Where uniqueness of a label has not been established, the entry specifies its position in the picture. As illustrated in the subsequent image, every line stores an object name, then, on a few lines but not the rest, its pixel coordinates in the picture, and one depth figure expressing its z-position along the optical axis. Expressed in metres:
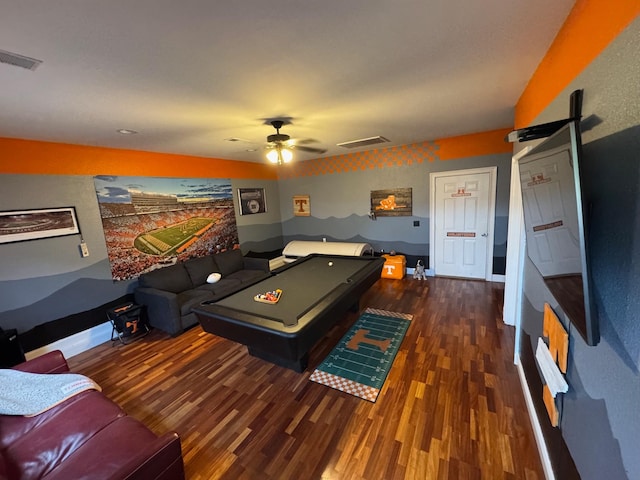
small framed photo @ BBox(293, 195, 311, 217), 6.13
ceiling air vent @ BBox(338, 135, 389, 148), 3.97
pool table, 2.00
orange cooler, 5.00
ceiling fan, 2.73
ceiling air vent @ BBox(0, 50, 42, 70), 1.34
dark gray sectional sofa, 3.37
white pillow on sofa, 4.25
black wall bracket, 1.13
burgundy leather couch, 1.25
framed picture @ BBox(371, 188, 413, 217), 5.07
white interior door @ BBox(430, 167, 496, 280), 4.42
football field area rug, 2.36
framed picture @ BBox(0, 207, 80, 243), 2.76
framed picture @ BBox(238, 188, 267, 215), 5.46
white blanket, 1.65
